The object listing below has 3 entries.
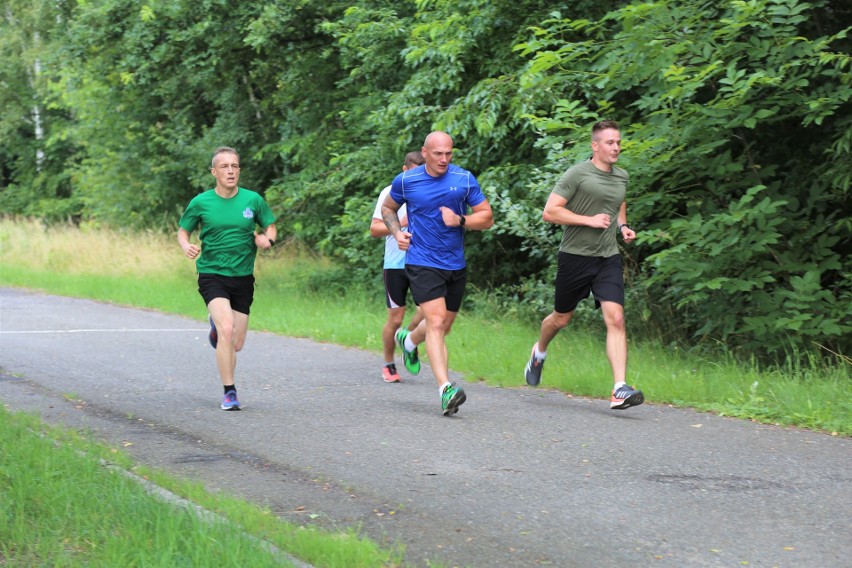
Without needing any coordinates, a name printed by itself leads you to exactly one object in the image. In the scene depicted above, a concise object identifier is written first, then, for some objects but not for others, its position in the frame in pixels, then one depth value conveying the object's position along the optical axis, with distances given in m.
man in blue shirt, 16.11
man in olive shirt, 16.20
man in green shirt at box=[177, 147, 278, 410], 16.55
